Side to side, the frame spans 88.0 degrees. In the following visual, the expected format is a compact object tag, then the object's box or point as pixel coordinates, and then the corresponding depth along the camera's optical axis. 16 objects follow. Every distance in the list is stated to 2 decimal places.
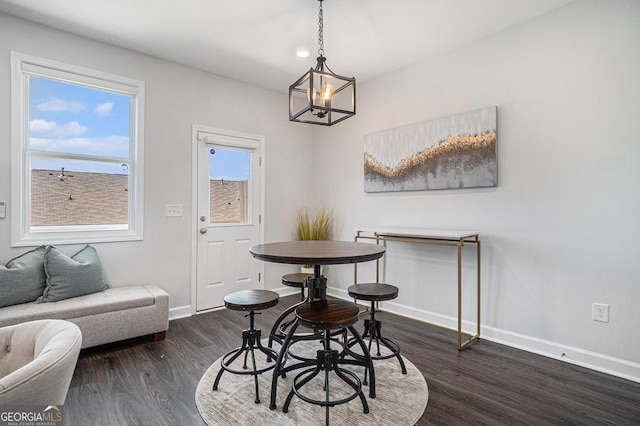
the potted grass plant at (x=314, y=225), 4.44
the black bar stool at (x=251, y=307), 2.11
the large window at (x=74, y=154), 2.83
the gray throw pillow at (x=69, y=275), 2.64
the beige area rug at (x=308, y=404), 1.81
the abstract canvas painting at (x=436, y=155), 2.98
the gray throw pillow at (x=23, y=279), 2.48
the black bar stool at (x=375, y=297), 2.31
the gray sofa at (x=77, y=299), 2.48
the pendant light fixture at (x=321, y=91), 2.06
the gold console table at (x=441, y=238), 2.79
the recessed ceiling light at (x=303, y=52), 3.25
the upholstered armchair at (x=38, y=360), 0.96
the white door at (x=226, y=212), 3.80
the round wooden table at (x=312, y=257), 1.92
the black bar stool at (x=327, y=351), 1.79
